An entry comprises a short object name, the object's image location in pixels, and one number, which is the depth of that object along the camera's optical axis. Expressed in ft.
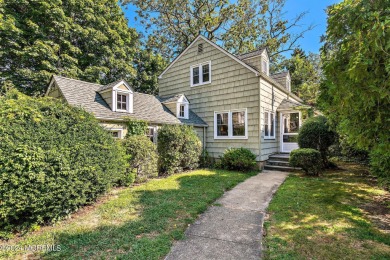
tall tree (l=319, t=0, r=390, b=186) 8.01
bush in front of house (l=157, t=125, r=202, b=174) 30.91
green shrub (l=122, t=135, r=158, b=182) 25.25
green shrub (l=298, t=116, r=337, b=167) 33.04
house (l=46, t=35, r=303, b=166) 31.22
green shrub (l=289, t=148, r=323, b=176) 28.99
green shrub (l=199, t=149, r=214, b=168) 38.47
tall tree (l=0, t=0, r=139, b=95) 47.70
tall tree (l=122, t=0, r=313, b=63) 66.85
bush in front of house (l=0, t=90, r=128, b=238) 12.42
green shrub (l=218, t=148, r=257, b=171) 32.50
